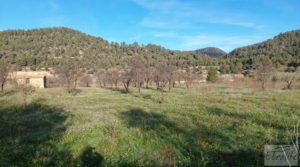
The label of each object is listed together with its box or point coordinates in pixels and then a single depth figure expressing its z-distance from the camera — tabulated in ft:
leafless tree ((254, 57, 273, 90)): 148.65
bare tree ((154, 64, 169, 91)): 182.01
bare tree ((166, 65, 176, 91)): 182.15
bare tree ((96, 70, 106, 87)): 226.76
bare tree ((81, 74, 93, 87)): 237.53
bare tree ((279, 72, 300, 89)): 169.96
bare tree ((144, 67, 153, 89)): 192.51
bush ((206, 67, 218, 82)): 248.55
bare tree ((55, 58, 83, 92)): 161.08
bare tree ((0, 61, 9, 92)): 139.89
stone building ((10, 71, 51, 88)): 211.93
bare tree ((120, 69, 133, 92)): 155.19
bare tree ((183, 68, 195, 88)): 207.97
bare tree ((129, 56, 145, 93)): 154.16
